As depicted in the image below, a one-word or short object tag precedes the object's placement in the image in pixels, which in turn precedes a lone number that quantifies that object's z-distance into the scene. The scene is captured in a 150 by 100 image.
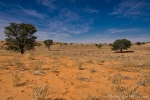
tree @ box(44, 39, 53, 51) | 56.88
